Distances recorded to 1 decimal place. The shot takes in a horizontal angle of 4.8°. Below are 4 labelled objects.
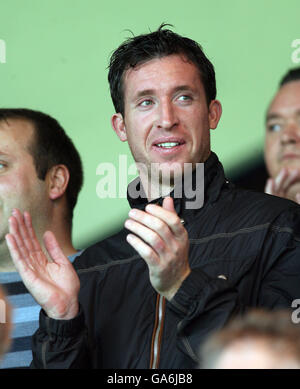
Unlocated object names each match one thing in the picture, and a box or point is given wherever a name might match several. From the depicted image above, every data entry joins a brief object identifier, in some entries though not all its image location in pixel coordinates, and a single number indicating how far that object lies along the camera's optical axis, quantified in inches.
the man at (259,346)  162.1
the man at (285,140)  200.9
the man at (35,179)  203.3
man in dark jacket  183.5
